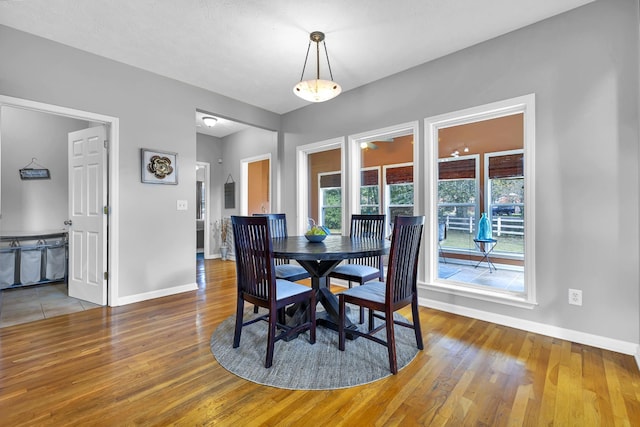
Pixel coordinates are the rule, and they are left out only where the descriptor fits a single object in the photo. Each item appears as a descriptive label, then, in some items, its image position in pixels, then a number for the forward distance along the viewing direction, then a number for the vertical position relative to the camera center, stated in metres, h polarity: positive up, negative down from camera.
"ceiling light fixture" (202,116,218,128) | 4.86 +1.59
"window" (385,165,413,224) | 3.69 +0.32
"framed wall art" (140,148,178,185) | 3.37 +0.59
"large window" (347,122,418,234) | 3.66 +0.55
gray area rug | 1.78 -0.99
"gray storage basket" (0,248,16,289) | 3.66 -0.64
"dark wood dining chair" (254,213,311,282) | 2.57 -0.50
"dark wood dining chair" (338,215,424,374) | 1.87 -0.54
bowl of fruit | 2.50 -0.17
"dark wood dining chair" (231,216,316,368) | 1.93 -0.48
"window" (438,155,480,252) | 3.15 +0.17
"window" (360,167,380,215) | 3.91 +0.32
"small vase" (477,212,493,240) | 3.04 -0.15
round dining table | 1.89 -0.26
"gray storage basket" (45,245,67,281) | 3.97 -0.65
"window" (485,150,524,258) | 2.78 +0.16
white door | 3.19 +0.01
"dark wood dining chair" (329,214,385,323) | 2.64 -0.49
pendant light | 2.48 +1.09
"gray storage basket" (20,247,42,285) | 3.78 -0.64
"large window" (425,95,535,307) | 2.62 +0.15
